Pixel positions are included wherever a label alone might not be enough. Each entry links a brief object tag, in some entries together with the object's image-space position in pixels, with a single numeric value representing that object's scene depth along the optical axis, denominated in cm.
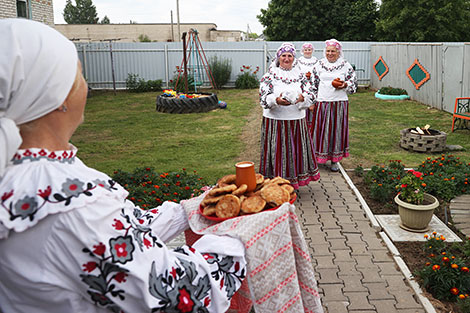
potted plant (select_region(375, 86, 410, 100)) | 1674
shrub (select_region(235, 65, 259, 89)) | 2098
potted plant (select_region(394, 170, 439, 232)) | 501
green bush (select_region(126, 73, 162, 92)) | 2059
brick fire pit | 873
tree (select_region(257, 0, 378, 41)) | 3416
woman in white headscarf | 134
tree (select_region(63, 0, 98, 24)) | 8600
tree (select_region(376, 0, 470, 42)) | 2980
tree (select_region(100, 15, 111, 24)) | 9601
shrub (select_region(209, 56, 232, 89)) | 2075
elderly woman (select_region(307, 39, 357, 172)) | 757
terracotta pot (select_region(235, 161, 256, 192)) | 236
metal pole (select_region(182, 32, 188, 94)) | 1498
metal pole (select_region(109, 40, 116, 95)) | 1984
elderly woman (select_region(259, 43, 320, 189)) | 600
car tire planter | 1435
